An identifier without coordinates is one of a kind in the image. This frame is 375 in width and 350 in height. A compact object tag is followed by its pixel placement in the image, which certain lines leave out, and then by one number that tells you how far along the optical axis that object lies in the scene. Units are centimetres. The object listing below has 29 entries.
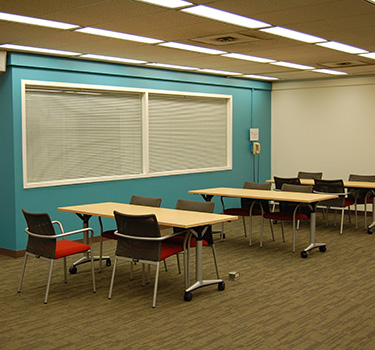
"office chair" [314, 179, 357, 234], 798
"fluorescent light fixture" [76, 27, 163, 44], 531
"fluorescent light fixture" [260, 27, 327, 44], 542
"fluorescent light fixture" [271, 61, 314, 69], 820
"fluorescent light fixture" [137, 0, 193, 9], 424
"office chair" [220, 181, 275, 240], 743
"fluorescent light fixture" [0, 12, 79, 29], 468
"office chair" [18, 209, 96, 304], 482
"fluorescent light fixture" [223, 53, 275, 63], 712
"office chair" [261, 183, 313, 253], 693
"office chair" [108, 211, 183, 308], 468
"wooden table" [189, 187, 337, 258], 660
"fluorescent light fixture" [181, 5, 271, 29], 451
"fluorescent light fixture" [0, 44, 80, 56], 627
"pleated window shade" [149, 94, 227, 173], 873
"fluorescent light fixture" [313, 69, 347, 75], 913
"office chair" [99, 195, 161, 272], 599
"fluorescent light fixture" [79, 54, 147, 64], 712
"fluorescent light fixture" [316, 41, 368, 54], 634
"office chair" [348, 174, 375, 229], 831
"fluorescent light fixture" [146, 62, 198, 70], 807
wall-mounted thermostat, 1050
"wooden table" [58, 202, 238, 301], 493
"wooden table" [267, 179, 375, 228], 801
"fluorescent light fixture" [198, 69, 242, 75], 897
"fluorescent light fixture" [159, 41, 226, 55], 621
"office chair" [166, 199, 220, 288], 504
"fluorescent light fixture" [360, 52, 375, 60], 718
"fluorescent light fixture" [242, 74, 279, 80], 986
